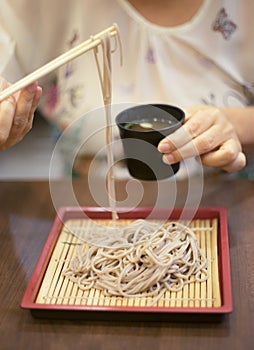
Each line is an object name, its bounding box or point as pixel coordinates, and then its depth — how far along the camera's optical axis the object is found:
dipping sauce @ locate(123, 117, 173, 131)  1.09
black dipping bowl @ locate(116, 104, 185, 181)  1.06
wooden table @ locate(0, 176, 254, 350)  0.96
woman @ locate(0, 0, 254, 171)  1.35
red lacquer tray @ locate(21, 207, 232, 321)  0.98
